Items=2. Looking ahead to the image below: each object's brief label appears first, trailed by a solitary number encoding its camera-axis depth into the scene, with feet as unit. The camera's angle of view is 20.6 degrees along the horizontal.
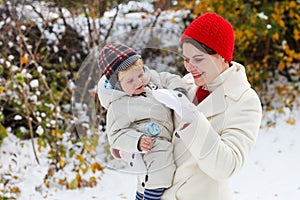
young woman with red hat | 8.56
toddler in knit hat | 8.31
